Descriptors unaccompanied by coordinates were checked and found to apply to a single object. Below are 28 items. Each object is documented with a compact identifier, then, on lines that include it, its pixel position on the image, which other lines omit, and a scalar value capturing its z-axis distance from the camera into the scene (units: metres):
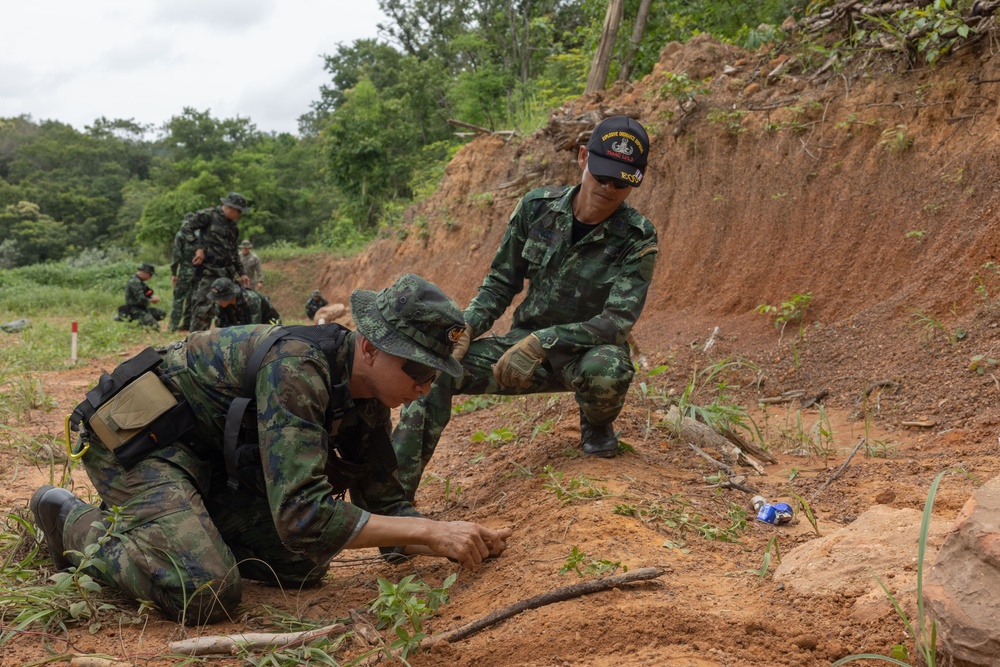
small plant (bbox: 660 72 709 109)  7.42
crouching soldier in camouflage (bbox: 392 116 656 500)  3.33
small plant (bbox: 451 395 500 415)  5.89
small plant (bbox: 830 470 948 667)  1.62
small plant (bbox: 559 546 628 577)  2.42
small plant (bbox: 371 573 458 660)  2.13
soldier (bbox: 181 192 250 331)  10.00
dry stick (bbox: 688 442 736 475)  3.66
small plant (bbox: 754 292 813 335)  6.06
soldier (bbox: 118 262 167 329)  12.12
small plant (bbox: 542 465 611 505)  3.09
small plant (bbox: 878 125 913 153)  5.95
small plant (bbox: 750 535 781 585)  2.33
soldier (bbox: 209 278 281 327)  8.39
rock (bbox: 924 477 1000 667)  1.56
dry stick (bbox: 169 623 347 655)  2.20
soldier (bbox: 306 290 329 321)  13.60
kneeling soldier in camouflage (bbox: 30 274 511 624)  2.37
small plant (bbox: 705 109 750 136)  7.23
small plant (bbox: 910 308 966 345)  4.74
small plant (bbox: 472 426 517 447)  4.43
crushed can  3.01
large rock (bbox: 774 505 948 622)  1.99
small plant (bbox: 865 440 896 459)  3.82
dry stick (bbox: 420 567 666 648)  2.21
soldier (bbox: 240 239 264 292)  14.23
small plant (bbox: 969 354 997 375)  4.35
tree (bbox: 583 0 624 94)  9.75
